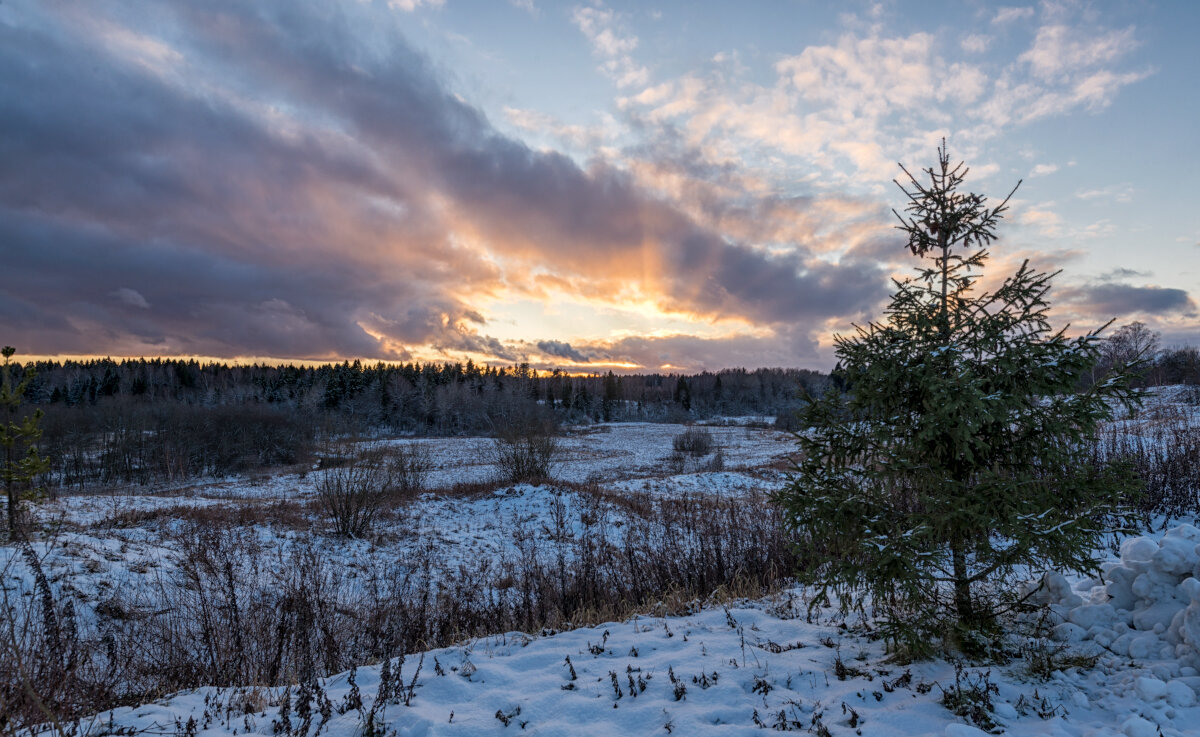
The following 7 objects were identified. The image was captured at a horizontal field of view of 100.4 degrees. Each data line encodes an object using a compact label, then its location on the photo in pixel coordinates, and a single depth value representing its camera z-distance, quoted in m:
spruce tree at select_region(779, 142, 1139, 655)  3.80
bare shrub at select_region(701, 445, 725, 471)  30.17
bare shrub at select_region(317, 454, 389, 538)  13.75
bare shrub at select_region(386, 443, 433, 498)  18.41
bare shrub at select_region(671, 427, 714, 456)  38.61
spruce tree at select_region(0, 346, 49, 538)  9.98
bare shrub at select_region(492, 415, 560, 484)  20.97
